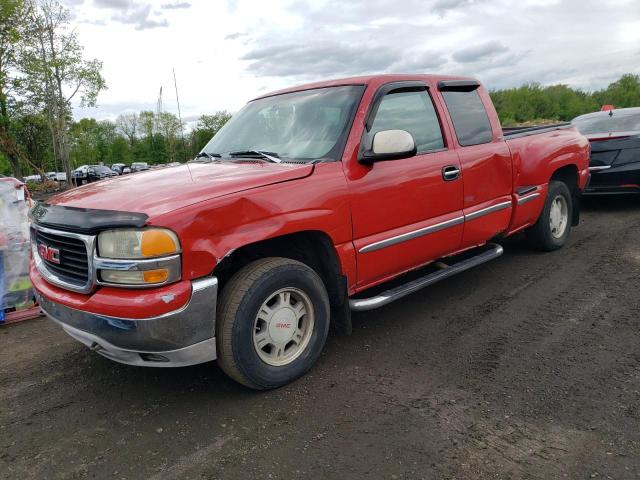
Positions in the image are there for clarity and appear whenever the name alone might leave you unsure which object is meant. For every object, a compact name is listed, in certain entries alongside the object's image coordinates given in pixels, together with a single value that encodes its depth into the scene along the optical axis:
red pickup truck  2.57
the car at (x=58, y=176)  39.59
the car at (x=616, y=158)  7.55
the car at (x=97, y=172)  33.16
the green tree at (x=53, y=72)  28.14
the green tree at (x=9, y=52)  26.81
